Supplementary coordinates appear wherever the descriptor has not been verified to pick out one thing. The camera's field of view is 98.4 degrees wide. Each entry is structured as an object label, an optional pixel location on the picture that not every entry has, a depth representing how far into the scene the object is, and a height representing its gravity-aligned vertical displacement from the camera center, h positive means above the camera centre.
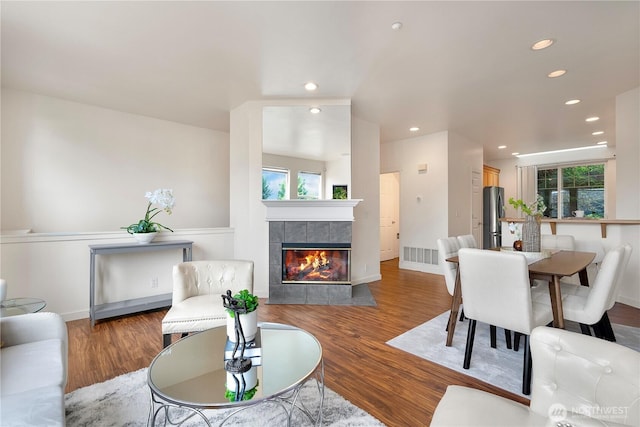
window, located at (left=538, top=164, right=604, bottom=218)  6.82 +0.66
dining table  1.91 -0.40
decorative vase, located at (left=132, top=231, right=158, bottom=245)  3.29 -0.24
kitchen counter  3.30 -0.10
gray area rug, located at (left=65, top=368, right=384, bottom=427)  1.52 -1.13
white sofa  1.14 -0.74
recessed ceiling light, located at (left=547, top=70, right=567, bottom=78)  3.03 +1.58
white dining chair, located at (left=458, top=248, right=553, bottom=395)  1.81 -0.56
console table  2.99 -0.90
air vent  5.41 -0.81
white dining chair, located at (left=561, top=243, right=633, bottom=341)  1.90 -0.58
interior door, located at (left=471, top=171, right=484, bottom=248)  6.11 +0.23
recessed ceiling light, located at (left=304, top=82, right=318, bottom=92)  3.34 +1.60
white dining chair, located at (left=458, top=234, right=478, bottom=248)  2.98 -0.29
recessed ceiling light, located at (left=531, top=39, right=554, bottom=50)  2.47 +1.55
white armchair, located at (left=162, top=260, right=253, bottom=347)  2.02 -0.66
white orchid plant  3.29 +0.17
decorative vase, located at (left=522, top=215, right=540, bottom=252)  2.72 -0.19
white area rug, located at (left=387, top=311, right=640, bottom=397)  1.98 -1.14
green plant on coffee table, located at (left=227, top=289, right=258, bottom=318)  1.55 -0.48
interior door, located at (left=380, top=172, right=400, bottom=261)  6.88 -0.01
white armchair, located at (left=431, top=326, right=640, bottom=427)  0.86 -0.60
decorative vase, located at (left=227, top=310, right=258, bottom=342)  1.52 -0.61
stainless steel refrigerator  6.48 -0.02
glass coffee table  1.18 -0.77
